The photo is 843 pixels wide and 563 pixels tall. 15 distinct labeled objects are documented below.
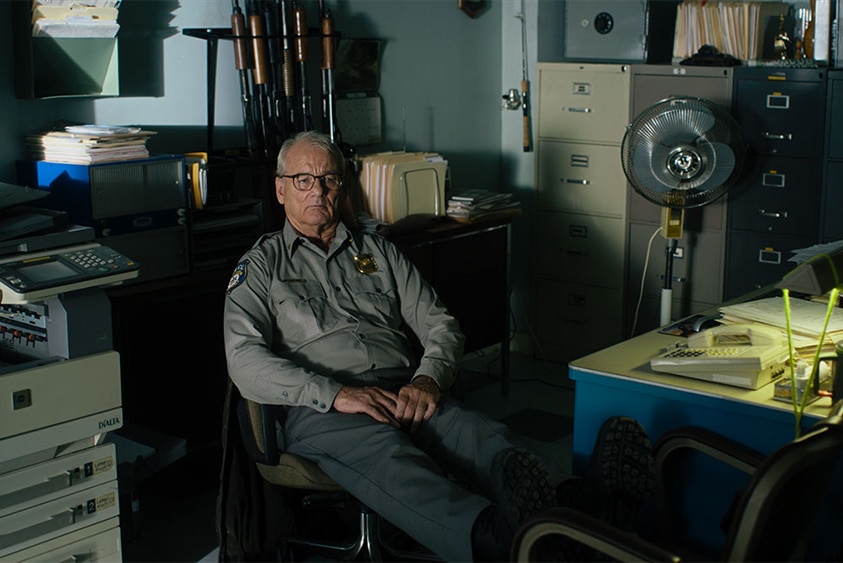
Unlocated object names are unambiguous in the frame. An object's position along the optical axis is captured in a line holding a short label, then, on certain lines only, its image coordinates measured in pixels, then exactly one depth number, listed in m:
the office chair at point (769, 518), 1.63
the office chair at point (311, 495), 2.60
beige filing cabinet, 4.81
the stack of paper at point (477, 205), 4.39
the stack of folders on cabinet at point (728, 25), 4.49
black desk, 4.21
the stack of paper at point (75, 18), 3.15
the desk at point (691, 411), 2.21
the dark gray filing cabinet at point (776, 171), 4.21
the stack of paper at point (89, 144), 3.11
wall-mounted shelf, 3.20
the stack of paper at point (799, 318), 2.49
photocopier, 2.48
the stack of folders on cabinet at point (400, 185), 4.14
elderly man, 2.25
